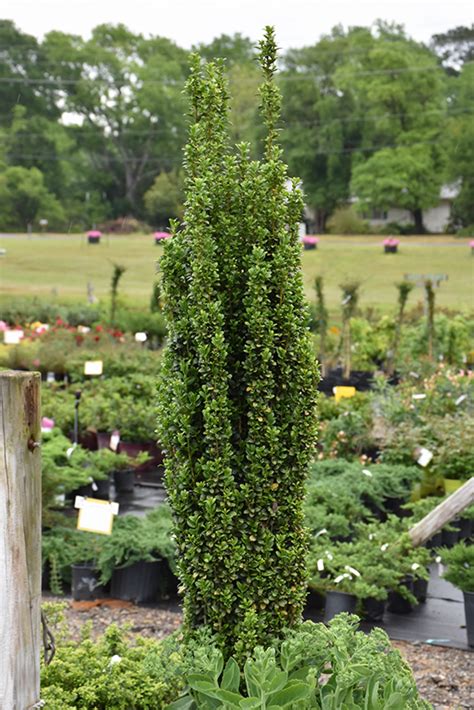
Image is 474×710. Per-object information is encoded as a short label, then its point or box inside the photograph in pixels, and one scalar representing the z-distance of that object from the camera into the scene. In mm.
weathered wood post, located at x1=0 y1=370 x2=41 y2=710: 2611
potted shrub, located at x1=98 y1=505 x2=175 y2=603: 5695
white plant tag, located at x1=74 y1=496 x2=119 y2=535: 4773
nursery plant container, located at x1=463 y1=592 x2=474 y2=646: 5254
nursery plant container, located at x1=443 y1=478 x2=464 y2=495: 7566
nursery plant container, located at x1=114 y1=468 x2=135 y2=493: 8430
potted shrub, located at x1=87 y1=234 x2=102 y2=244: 27031
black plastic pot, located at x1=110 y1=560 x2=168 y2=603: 5852
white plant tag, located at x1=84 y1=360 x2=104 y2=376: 8250
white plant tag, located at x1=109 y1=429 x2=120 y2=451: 7507
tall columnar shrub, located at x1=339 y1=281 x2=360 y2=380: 12953
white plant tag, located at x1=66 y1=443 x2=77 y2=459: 6593
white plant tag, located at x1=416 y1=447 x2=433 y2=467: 7090
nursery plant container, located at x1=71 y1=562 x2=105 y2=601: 5883
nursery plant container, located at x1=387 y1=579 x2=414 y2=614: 5777
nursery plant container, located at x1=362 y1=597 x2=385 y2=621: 5469
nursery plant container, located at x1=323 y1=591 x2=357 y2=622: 5301
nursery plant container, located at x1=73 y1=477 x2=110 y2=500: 7684
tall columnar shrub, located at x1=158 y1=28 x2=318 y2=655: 3125
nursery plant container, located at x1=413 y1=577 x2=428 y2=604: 5918
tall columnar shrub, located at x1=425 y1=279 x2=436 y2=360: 11688
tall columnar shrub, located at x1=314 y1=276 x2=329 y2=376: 13243
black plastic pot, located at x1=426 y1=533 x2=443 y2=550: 6789
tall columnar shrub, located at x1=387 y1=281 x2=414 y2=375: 13188
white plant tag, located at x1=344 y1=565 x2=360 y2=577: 5034
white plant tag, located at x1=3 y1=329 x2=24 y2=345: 11191
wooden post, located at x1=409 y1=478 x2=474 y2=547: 5160
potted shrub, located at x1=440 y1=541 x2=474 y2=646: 5246
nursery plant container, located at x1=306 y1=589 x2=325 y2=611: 5566
